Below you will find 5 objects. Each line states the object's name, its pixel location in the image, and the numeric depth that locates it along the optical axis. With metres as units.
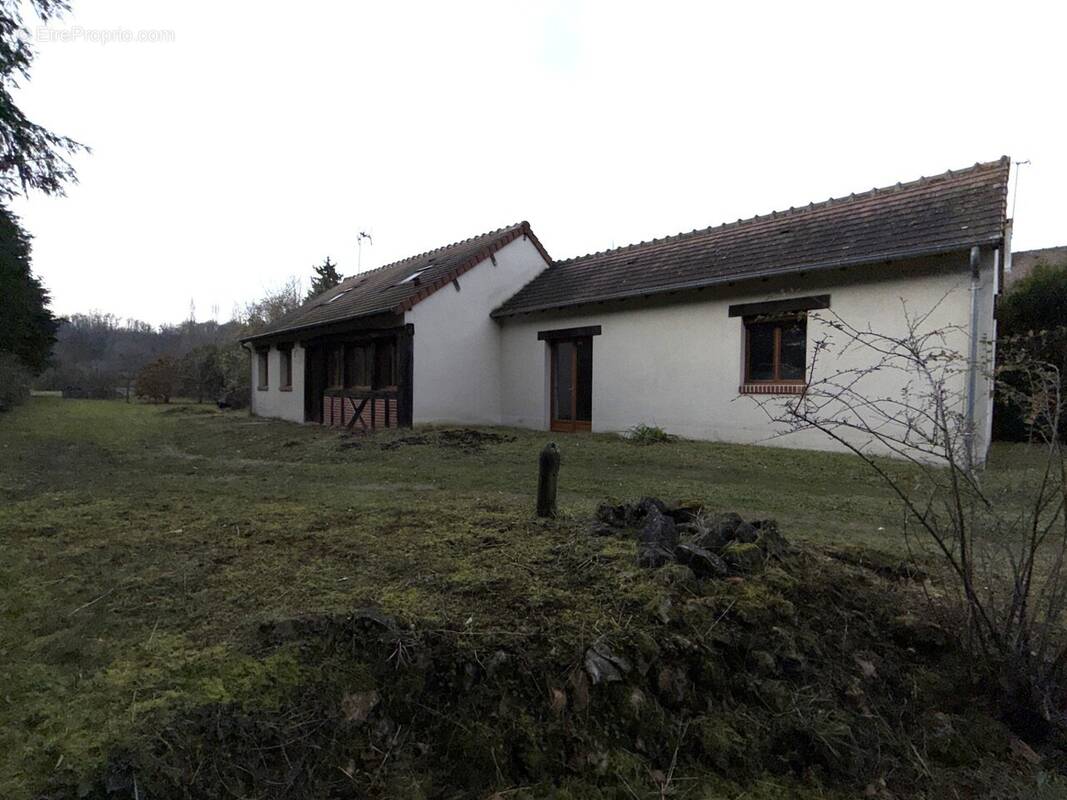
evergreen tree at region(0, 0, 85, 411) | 8.34
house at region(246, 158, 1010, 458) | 8.51
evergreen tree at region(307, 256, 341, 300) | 34.50
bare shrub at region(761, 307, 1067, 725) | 2.20
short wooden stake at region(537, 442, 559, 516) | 3.68
